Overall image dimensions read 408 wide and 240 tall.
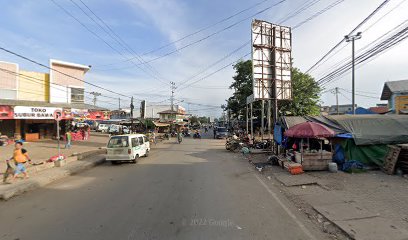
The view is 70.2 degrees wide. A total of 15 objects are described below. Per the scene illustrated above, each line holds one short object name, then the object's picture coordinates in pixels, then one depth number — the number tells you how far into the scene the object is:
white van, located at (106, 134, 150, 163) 16.55
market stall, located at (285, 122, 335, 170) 13.35
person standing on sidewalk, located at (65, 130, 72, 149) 25.41
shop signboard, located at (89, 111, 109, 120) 33.88
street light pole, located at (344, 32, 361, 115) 26.15
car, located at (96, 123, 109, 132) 59.30
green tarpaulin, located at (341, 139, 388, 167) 14.07
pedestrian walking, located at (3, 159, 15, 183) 10.61
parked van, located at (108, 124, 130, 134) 49.31
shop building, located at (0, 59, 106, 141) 26.56
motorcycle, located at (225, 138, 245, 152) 25.36
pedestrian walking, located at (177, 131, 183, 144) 35.31
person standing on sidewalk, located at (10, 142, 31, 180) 11.07
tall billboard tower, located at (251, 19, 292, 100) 23.44
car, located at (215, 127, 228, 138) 46.72
